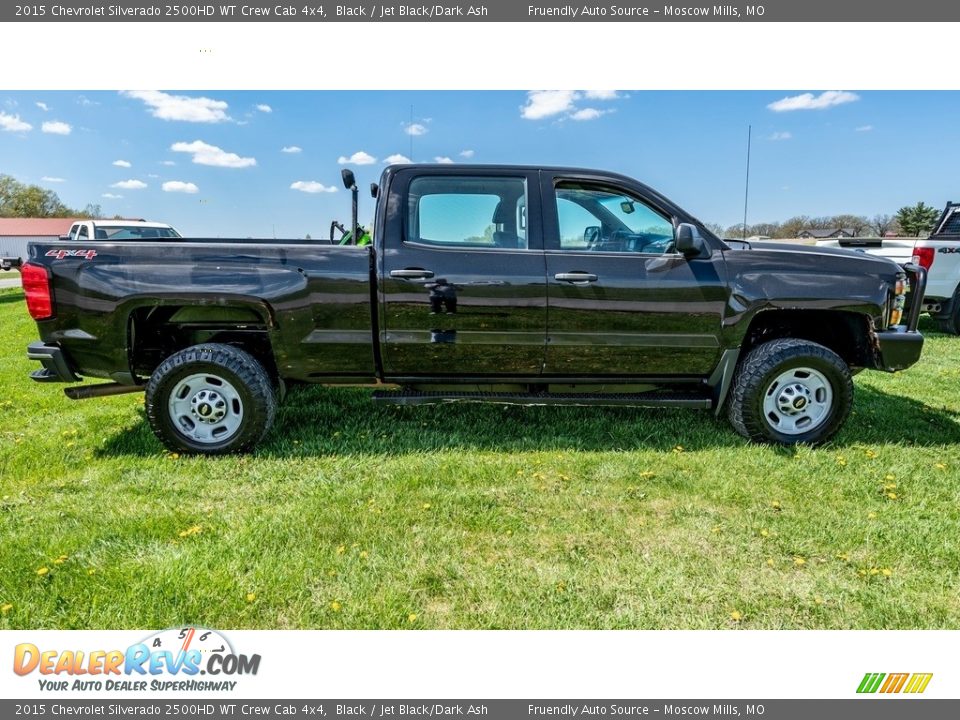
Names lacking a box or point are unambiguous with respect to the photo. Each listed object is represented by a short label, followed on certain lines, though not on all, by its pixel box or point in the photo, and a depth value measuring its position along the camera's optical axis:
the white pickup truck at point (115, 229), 13.16
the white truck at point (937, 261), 8.15
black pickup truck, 3.71
